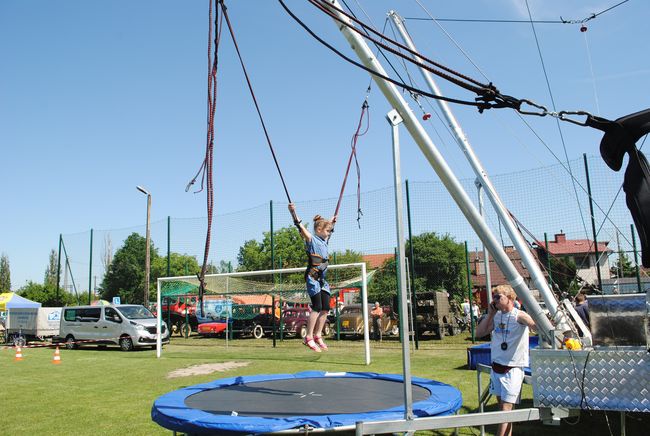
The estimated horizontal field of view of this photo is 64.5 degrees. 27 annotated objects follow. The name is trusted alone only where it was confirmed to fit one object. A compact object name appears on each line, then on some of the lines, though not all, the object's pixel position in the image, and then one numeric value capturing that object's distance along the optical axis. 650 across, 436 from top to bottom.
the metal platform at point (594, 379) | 2.40
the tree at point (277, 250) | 14.57
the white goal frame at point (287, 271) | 8.07
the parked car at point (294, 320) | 13.39
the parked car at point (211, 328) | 15.36
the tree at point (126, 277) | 44.41
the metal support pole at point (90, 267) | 16.39
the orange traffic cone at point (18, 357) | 10.38
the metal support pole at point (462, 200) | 2.88
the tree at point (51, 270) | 56.96
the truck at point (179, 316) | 17.17
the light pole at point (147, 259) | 16.36
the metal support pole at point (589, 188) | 9.10
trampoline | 2.85
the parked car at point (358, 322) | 13.05
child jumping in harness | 4.45
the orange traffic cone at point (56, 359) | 9.63
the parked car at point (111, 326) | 12.65
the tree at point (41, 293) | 32.16
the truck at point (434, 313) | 12.57
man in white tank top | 3.38
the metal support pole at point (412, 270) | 10.60
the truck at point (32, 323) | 15.47
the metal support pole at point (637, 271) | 8.61
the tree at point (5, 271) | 57.20
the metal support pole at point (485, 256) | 5.17
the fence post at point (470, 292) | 10.40
